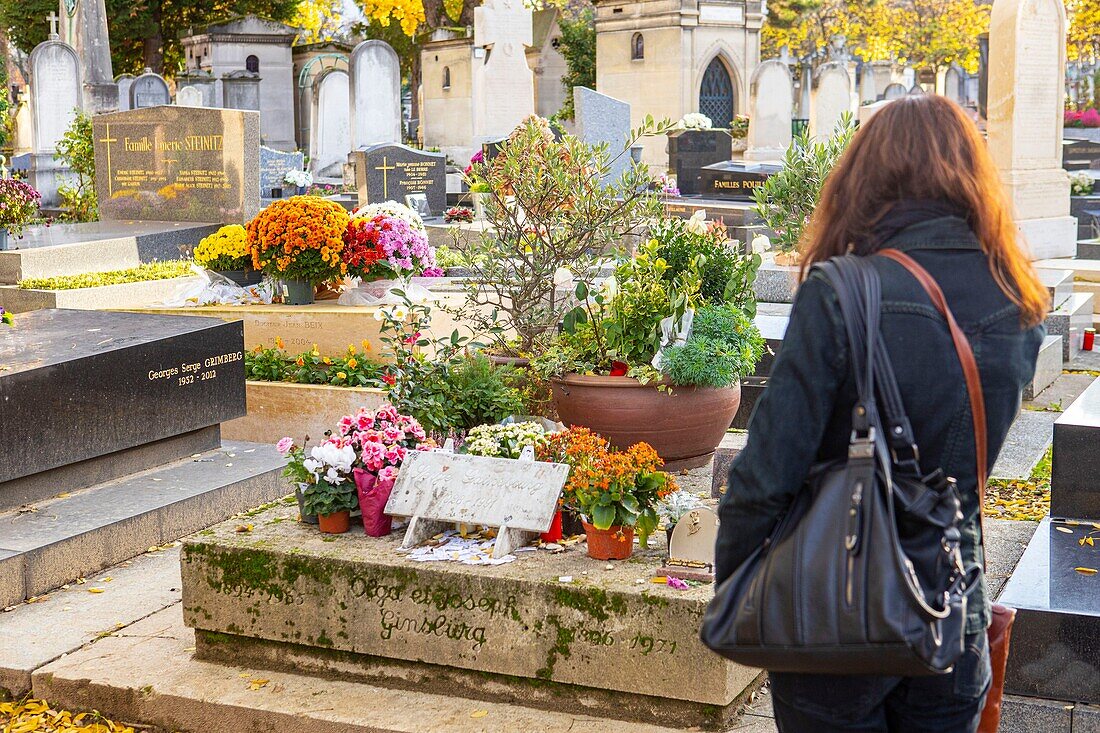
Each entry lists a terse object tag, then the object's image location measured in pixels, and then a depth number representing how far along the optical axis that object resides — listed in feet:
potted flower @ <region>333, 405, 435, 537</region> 13.62
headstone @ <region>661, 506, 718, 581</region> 12.48
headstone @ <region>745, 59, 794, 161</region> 79.46
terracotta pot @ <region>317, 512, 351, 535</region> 13.79
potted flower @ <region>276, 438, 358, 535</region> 13.70
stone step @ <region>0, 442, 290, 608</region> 16.98
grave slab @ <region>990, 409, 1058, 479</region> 21.22
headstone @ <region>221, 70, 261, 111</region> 93.09
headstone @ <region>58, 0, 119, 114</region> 78.18
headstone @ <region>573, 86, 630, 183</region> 53.93
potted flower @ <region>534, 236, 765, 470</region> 16.42
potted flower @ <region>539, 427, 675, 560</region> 12.60
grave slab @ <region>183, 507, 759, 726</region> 11.87
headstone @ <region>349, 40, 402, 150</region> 68.49
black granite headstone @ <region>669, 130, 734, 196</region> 66.80
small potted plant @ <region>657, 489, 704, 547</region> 13.12
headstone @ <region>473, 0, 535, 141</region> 69.62
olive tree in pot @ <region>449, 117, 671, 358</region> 18.65
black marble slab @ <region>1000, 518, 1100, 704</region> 12.21
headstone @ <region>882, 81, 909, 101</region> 106.14
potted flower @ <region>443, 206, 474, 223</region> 47.65
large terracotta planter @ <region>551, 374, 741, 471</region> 16.42
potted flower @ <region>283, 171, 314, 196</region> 58.64
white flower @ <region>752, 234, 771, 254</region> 26.44
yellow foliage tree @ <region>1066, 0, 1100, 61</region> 110.93
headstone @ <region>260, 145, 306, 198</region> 66.39
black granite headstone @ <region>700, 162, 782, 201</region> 57.26
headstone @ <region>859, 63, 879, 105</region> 119.65
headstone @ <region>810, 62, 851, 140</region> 80.94
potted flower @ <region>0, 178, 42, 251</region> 36.37
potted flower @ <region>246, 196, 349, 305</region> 25.98
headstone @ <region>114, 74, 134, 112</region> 87.10
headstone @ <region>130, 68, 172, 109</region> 81.92
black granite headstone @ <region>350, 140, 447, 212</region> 51.34
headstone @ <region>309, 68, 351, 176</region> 73.51
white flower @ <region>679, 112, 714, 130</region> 69.77
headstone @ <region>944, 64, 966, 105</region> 134.82
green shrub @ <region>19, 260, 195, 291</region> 32.32
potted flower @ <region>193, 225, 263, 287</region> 27.96
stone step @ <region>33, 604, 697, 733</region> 12.22
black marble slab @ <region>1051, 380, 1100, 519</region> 15.70
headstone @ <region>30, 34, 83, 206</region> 71.41
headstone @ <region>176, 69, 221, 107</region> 90.17
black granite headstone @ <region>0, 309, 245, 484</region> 18.30
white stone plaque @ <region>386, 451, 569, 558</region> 12.96
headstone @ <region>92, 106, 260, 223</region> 38.30
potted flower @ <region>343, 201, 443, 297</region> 26.68
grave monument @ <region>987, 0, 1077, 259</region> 41.32
